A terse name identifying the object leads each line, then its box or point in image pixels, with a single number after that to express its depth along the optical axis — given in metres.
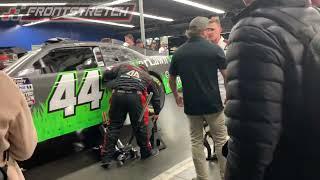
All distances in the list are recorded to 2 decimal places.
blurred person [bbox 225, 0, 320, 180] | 0.82
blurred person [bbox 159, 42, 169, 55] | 9.94
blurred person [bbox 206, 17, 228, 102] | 3.07
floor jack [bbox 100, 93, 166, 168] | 3.30
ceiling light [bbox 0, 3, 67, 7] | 13.05
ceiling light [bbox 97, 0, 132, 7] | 12.55
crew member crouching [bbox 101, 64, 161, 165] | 3.24
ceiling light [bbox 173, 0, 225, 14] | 14.59
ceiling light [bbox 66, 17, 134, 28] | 17.92
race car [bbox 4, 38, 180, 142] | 3.22
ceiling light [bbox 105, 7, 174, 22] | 18.52
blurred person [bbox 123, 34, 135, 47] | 6.49
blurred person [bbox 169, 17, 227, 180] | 2.30
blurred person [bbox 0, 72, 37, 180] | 1.18
